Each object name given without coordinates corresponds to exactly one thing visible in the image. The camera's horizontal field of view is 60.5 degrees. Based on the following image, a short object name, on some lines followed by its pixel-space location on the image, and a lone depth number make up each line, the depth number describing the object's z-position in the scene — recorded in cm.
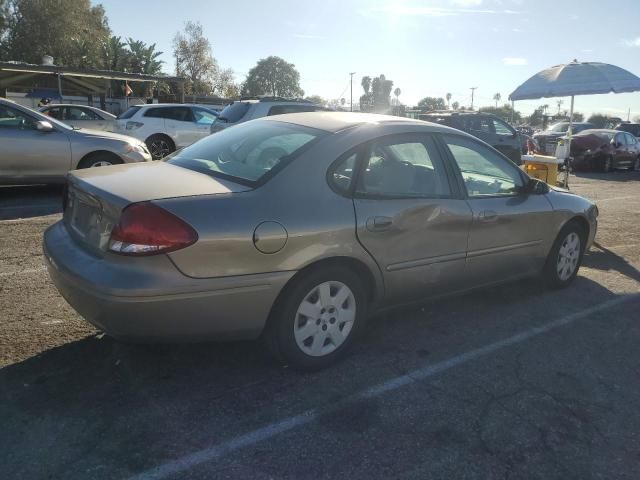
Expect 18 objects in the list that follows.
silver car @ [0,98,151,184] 794
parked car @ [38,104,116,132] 1410
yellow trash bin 855
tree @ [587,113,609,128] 6190
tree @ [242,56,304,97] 10512
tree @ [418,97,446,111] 9206
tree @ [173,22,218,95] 5947
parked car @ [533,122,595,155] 1426
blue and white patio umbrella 897
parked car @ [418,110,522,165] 1357
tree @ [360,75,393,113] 9798
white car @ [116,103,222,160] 1334
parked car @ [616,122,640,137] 2700
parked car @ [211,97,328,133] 1088
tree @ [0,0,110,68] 4703
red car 1772
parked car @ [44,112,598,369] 274
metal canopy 2086
